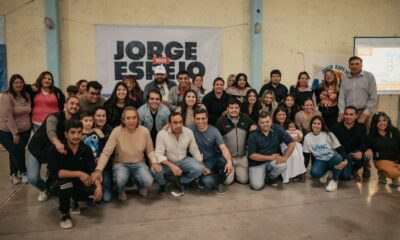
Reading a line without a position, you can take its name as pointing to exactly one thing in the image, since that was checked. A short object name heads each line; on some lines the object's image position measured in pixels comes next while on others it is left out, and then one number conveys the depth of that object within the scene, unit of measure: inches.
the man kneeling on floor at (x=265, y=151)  154.3
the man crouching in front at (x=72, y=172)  116.3
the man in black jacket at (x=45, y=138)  133.0
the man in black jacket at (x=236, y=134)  161.3
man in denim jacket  158.6
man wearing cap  183.6
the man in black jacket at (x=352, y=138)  164.4
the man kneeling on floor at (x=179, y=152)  144.5
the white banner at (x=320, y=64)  278.2
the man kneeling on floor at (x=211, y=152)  149.8
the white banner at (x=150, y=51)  246.5
